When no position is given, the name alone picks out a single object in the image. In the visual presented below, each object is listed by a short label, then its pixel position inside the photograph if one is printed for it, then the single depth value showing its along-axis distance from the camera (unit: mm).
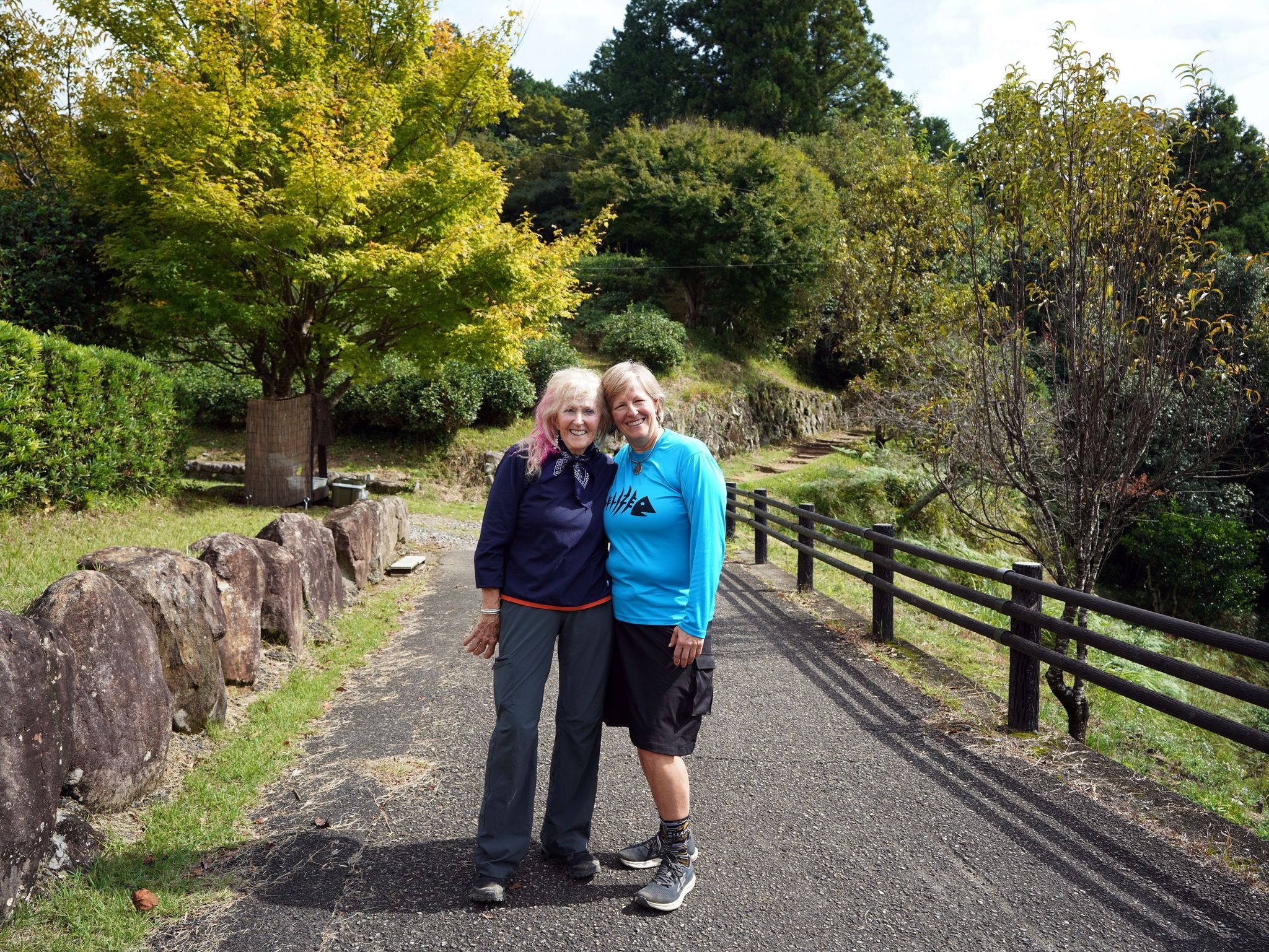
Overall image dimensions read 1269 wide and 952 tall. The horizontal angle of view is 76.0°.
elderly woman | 3191
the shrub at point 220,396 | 18250
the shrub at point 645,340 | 26094
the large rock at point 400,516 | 11085
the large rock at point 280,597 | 5855
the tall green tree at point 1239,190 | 25688
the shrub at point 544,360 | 22359
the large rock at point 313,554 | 6566
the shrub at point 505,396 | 20319
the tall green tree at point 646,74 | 40812
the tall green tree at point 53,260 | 11234
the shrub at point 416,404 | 18734
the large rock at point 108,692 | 3414
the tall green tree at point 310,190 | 10445
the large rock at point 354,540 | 8492
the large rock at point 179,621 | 4176
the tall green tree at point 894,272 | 14664
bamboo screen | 12656
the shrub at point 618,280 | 29859
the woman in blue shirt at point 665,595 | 3125
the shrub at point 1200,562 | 18234
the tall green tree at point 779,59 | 38438
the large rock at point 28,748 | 2811
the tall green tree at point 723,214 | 29109
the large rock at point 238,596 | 5098
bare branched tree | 5707
